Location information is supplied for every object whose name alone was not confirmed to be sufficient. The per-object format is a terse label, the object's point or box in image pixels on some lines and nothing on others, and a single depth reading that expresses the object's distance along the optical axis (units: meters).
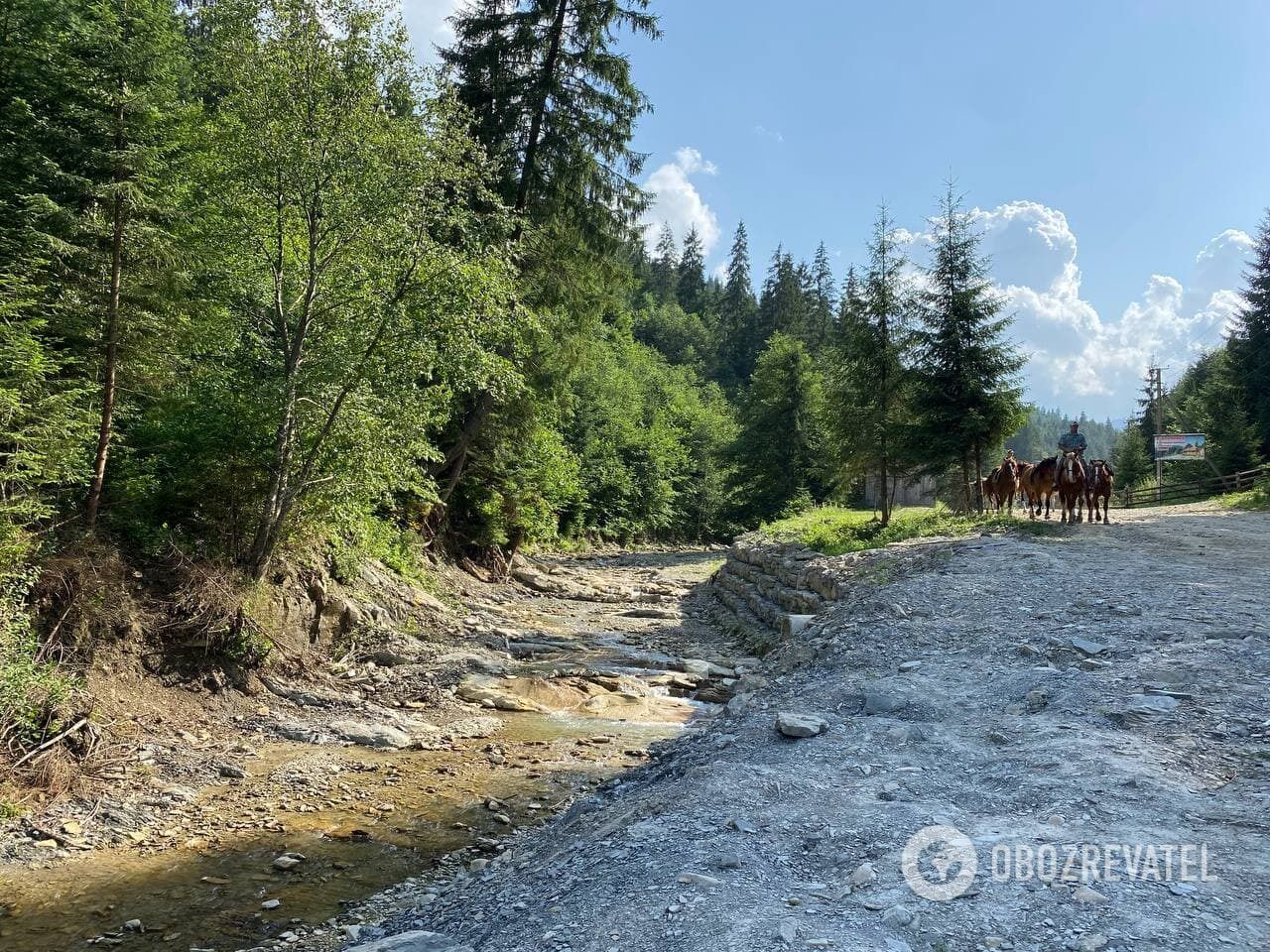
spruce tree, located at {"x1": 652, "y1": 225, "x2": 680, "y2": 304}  108.44
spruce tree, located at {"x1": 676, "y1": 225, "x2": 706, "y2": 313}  107.56
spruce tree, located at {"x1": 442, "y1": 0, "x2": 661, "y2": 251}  19.62
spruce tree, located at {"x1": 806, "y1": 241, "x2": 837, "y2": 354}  77.38
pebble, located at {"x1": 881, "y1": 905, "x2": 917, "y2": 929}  3.91
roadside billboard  35.72
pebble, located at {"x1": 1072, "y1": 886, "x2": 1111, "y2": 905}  3.86
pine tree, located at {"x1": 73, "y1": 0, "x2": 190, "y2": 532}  9.05
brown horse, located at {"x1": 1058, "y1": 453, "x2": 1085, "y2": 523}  17.28
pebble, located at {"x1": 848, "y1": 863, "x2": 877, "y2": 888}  4.37
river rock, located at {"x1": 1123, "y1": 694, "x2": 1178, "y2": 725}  6.16
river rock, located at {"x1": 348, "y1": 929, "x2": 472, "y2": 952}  4.69
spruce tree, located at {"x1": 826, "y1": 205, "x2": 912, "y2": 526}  22.59
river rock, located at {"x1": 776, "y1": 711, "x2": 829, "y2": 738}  6.90
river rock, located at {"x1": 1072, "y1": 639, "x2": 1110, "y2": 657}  7.82
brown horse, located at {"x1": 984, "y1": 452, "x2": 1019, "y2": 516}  20.53
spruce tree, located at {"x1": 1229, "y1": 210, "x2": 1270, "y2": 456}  37.19
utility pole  41.54
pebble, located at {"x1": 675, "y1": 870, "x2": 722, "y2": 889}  4.50
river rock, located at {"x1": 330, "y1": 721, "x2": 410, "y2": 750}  9.92
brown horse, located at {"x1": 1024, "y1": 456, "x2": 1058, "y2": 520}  18.12
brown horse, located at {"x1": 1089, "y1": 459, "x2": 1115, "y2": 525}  17.62
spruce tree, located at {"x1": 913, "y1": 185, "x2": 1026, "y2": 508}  20.19
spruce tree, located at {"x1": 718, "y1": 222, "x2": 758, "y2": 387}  89.31
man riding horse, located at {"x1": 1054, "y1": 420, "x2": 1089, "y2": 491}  17.61
